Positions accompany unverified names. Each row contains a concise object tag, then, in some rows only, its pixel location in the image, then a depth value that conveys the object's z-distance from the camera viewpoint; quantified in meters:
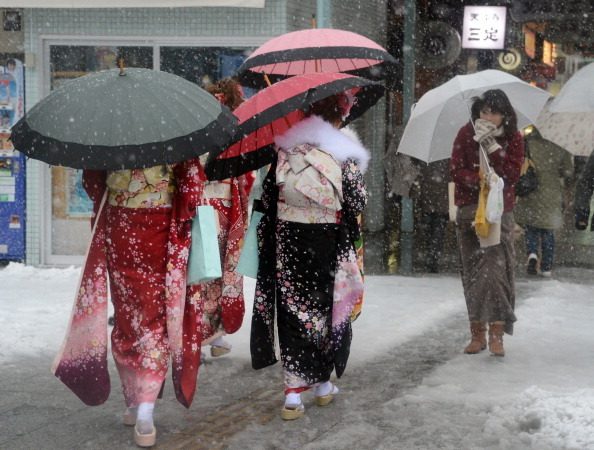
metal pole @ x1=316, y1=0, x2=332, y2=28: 19.94
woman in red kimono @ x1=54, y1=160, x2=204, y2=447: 9.71
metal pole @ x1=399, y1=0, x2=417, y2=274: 26.36
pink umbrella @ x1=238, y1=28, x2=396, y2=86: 12.37
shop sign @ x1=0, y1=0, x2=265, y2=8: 20.22
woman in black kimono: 10.60
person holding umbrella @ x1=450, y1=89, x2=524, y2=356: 13.12
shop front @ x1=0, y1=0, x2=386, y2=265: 21.56
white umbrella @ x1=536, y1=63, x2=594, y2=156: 16.91
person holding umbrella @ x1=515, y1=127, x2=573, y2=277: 21.59
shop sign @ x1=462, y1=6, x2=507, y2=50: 27.44
